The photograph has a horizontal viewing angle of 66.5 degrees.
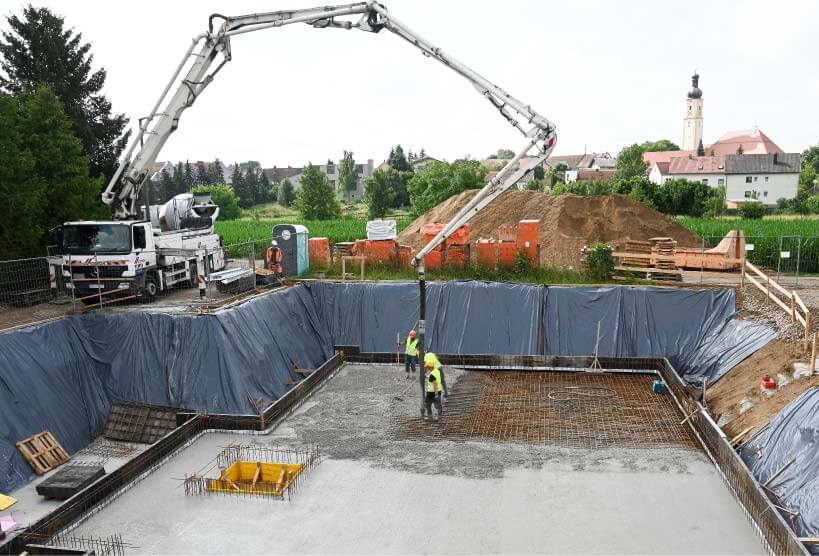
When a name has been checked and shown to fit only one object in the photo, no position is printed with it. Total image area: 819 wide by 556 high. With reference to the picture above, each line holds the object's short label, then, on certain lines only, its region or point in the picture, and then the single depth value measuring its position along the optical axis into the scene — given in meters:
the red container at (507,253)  21.11
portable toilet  20.70
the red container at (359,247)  22.10
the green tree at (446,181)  41.28
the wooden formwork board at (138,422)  13.90
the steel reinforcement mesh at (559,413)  12.42
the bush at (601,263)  20.25
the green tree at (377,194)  55.97
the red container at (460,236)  22.27
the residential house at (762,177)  66.88
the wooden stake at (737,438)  10.95
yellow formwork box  10.29
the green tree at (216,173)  93.69
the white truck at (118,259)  15.98
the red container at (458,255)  21.33
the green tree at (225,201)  73.50
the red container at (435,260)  21.55
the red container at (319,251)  22.67
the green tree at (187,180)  81.95
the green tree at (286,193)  86.50
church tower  128.00
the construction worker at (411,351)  15.75
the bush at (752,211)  46.50
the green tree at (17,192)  16.08
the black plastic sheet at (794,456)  8.39
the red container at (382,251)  21.89
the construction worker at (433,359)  12.76
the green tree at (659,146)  118.49
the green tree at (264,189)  92.56
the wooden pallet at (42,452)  11.94
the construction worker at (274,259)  19.25
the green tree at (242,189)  88.25
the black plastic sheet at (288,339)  13.38
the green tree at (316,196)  60.25
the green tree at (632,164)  84.81
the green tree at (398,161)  87.31
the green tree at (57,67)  23.91
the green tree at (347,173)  83.06
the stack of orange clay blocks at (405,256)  21.81
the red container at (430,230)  22.03
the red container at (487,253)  21.27
